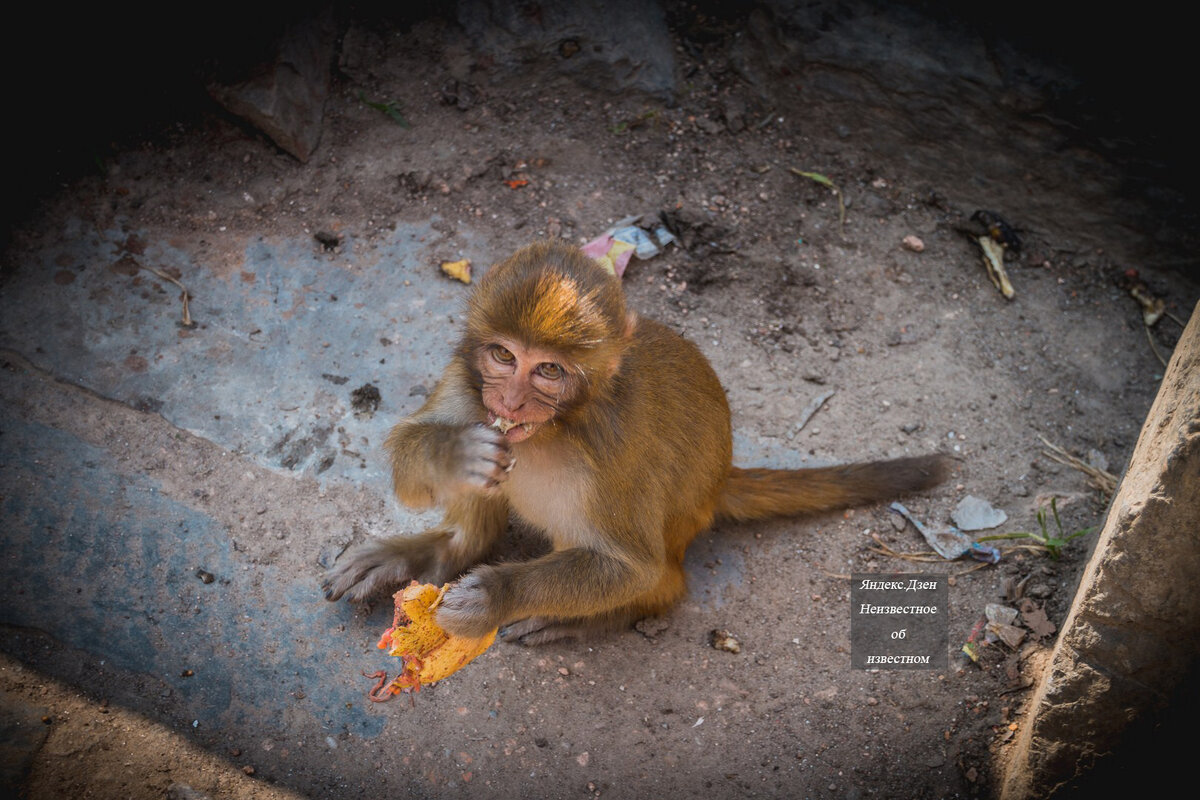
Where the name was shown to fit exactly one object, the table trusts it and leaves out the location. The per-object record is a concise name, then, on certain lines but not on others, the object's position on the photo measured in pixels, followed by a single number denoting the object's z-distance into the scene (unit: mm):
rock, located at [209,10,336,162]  5031
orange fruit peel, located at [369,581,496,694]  3252
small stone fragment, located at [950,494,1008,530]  4238
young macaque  2926
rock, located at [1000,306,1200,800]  2615
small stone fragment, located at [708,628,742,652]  3857
